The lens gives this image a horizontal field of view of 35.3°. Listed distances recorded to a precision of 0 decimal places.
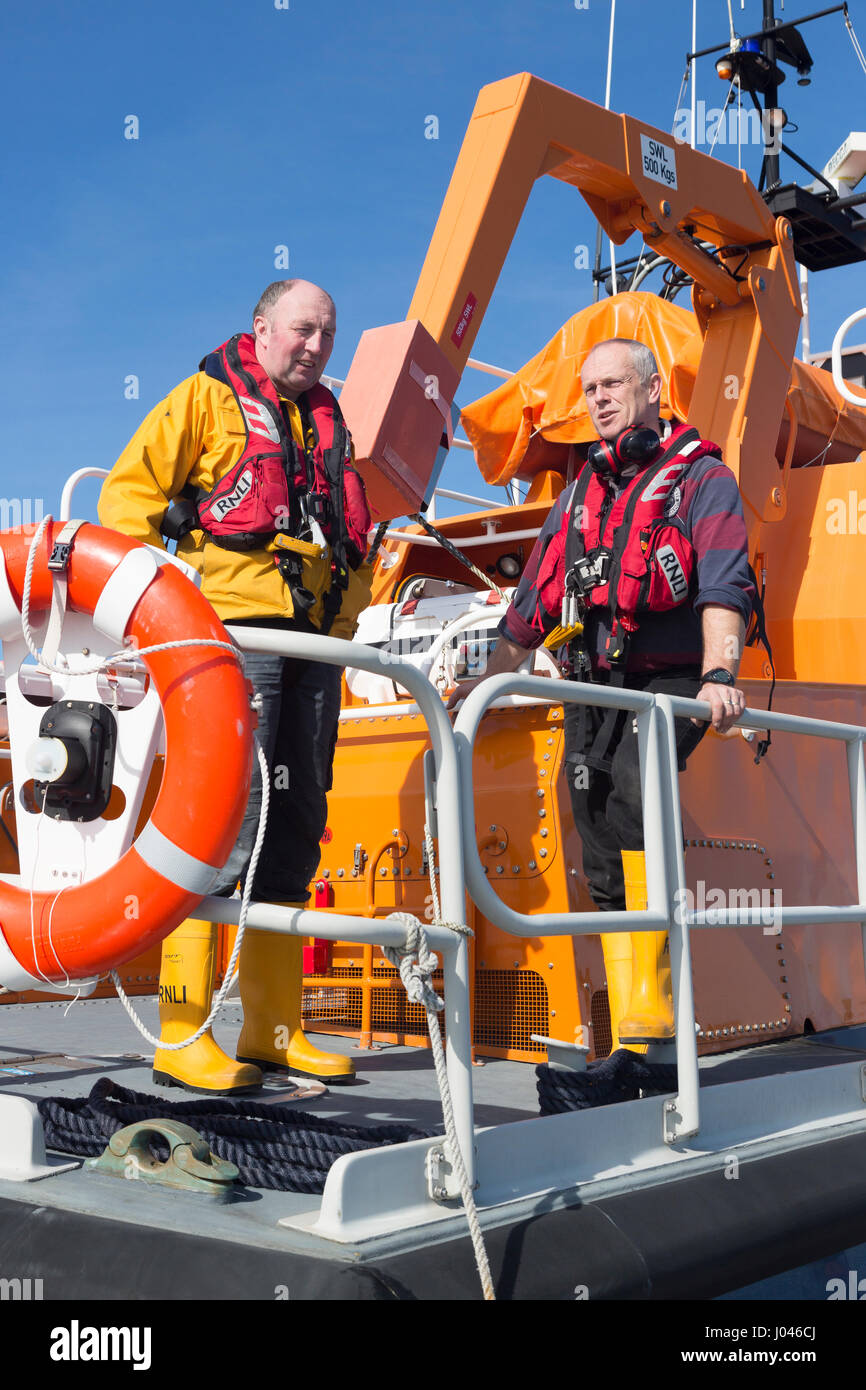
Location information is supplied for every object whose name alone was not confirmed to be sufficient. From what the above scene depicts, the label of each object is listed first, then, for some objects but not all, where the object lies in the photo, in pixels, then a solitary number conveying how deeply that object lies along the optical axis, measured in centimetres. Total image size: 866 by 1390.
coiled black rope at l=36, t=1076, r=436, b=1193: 220
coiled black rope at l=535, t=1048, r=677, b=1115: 257
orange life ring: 205
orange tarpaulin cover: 535
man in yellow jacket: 297
